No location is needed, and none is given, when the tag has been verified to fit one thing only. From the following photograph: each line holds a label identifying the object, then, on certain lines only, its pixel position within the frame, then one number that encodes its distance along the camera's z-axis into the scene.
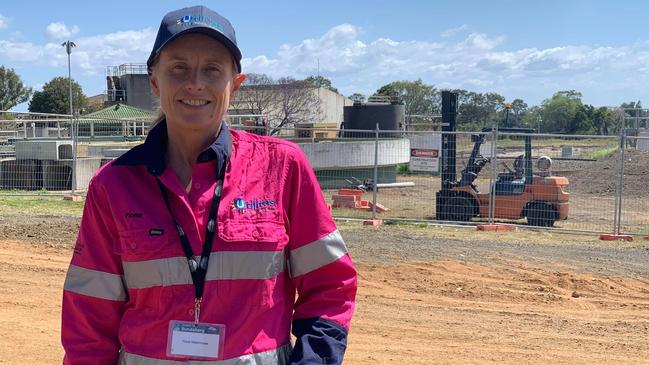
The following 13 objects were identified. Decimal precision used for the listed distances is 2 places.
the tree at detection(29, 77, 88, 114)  64.75
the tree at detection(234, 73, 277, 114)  45.53
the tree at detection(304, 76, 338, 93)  51.47
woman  1.98
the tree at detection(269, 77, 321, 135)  47.04
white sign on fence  15.73
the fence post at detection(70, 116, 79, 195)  17.38
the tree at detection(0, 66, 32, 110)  65.00
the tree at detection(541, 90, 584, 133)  66.25
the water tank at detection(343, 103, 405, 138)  32.31
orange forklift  15.95
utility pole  17.40
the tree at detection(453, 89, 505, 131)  82.41
